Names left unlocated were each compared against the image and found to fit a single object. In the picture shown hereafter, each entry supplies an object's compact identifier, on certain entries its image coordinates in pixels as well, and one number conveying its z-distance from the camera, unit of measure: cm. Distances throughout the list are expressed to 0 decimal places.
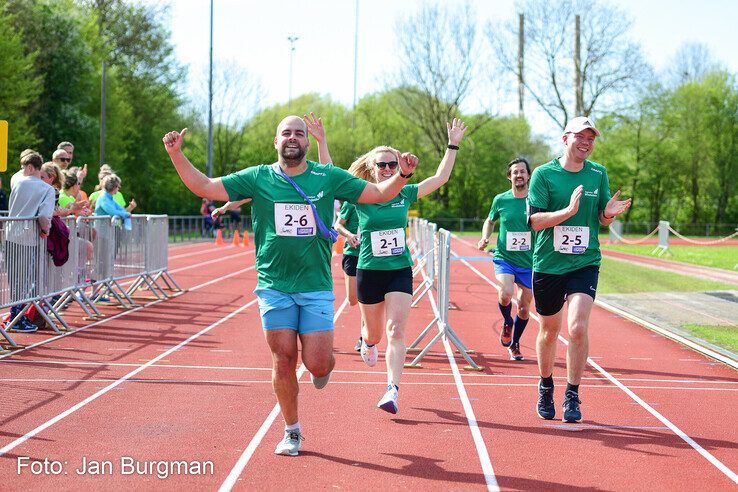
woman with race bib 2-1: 784
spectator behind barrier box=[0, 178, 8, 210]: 1650
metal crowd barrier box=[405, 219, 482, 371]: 983
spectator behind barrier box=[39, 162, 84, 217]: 1223
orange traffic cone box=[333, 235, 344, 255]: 3121
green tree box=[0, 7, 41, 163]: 3681
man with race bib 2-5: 725
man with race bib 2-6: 608
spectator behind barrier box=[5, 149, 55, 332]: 1083
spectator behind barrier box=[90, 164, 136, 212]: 1549
